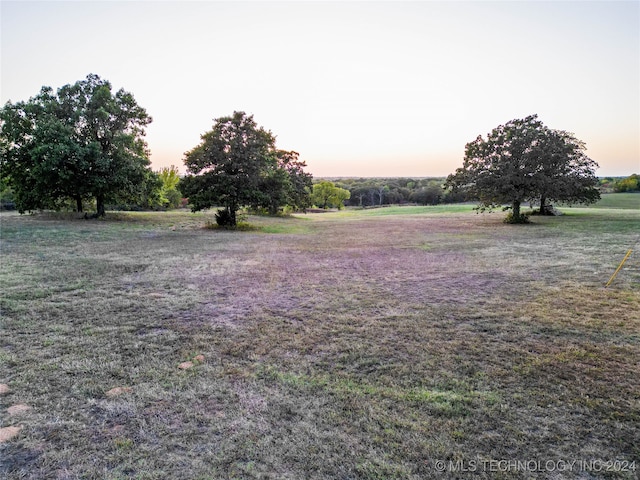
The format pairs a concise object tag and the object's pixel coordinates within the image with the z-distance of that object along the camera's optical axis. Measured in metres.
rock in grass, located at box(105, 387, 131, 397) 2.64
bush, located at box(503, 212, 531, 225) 18.91
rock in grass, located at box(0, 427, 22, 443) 2.15
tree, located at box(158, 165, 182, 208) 43.28
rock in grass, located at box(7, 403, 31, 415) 2.39
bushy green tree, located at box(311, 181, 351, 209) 58.38
